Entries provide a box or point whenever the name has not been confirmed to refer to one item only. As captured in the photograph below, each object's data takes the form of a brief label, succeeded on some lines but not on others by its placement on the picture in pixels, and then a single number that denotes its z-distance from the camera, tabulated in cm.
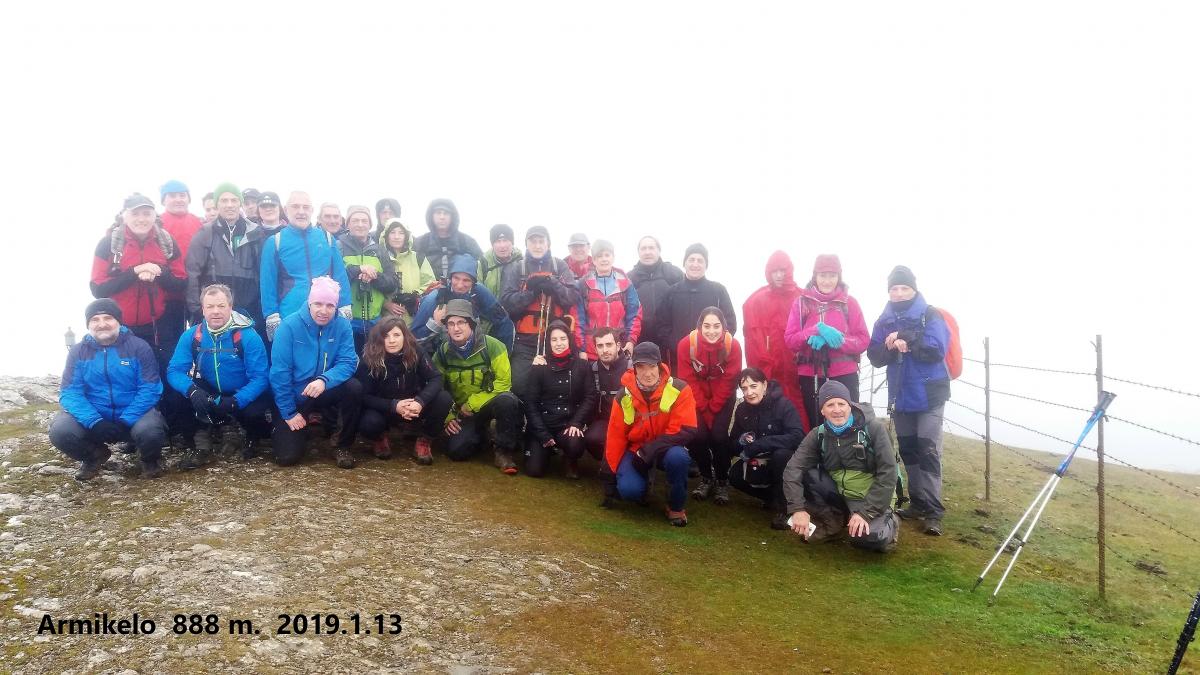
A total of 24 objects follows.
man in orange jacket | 715
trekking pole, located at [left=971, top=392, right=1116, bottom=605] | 617
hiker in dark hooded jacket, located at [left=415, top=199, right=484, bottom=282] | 944
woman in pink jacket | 814
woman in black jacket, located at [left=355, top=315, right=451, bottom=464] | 785
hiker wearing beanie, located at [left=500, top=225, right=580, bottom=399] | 877
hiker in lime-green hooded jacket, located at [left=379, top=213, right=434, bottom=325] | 913
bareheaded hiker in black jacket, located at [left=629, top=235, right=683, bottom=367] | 943
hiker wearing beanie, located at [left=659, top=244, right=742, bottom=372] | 908
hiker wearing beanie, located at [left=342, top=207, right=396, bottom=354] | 876
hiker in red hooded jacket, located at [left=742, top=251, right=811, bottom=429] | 882
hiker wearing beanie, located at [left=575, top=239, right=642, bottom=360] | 904
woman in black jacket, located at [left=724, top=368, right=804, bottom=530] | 761
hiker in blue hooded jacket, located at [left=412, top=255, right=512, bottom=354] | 854
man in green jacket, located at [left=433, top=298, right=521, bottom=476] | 835
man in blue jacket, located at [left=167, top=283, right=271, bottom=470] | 726
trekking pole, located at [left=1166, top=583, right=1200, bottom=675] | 447
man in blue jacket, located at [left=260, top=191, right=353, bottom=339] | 811
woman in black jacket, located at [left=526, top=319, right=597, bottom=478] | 821
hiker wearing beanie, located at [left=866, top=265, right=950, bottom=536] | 780
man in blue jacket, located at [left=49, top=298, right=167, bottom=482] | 674
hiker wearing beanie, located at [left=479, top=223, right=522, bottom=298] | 937
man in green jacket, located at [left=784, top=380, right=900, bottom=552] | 677
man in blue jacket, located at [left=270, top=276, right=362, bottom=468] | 748
